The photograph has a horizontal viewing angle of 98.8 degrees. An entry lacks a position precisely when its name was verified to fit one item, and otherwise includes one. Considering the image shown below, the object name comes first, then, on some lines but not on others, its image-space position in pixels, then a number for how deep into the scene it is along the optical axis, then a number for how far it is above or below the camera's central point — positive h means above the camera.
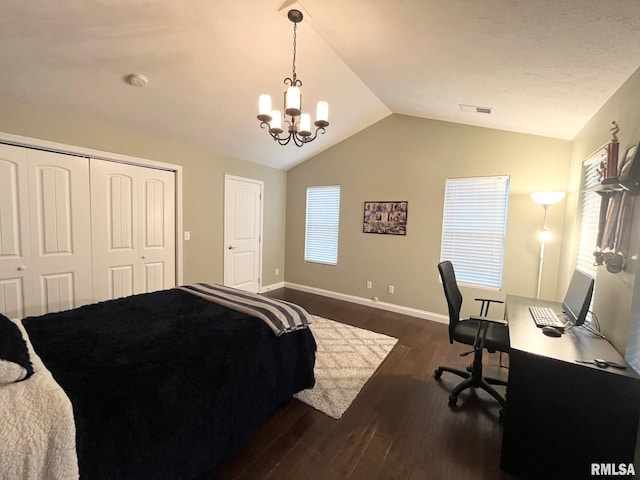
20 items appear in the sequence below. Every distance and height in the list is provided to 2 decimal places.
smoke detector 2.46 +1.24
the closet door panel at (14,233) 2.49 -0.20
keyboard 1.94 -0.66
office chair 2.08 -0.86
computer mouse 1.78 -0.67
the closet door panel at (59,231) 2.68 -0.19
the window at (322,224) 4.82 -0.04
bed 1.01 -0.78
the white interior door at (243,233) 4.43 -0.23
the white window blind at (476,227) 3.45 +0.00
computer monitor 1.79 -0.47
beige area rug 2.17 -1.37
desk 1.35 -0.93
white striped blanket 1.92 -0.66
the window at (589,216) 2.22 +0.14
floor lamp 2.69 +0.30
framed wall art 4.11 +0.11
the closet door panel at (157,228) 3.45 -0.15
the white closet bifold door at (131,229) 3.10 -0.16
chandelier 1.91 +0.81
